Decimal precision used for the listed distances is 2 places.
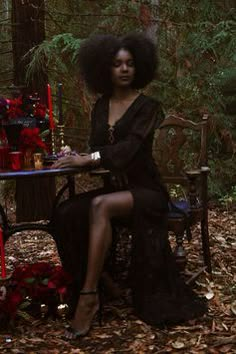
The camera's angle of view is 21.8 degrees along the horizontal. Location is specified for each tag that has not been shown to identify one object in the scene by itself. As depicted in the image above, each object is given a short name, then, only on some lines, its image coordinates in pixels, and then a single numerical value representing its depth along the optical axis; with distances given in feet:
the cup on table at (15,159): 11.93
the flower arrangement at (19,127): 12.21
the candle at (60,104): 12.85
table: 11.18
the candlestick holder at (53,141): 13.08
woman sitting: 11.58
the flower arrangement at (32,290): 11.82
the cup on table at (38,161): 12.01
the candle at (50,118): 12.81
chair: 13.03
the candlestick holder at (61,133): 13.18
